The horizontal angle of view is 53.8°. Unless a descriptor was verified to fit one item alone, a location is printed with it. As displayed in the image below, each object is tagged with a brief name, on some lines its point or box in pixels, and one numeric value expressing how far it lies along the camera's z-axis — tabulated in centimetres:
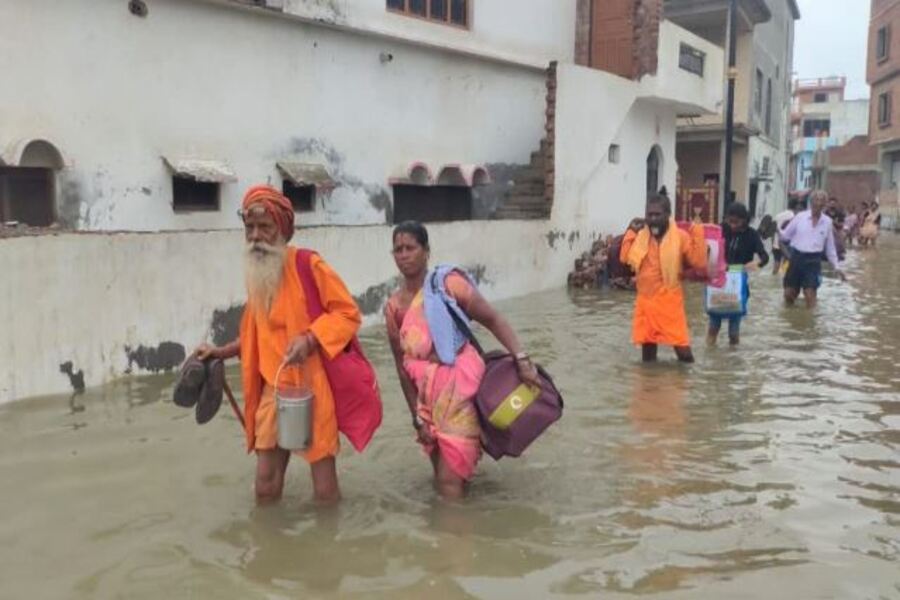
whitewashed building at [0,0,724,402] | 719
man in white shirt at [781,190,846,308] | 1157
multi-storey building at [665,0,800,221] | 2589
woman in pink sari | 437
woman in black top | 912
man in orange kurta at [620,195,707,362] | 770
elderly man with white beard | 407
